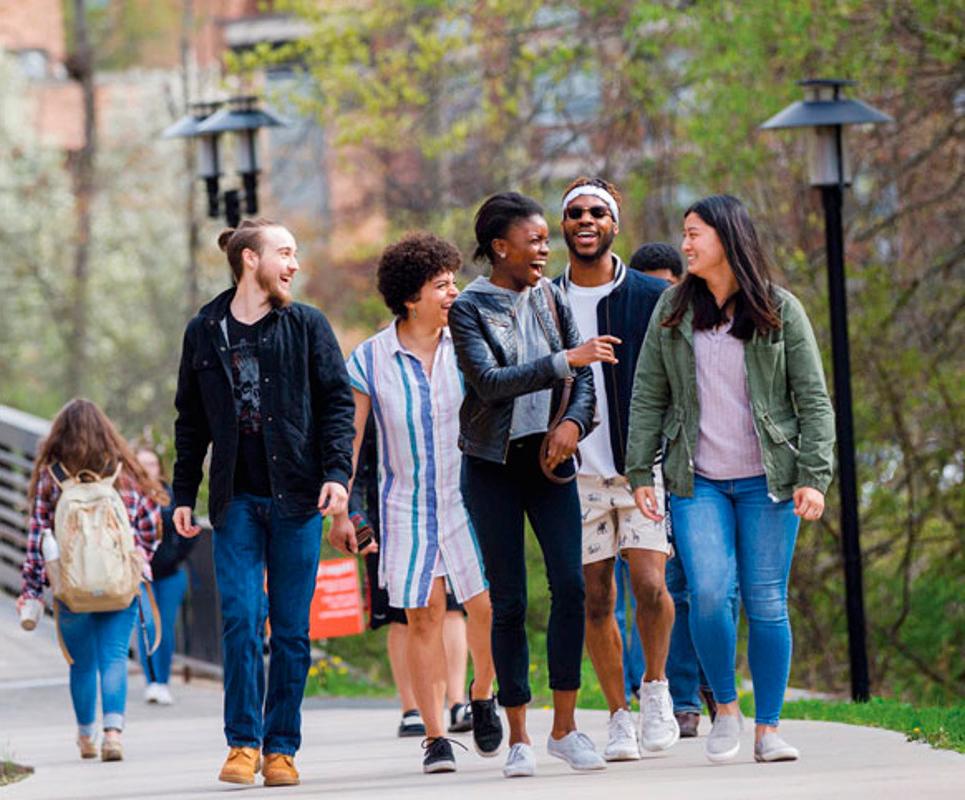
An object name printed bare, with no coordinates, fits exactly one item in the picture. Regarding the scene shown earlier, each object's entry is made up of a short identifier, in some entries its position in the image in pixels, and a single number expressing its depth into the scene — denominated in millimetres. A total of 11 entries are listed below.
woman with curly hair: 16828
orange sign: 26984
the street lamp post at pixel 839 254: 25281
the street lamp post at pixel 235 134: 33187
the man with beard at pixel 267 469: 16203
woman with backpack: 20266
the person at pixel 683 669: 18344
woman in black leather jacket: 15805
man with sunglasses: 16609
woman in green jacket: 15492
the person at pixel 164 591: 26703
